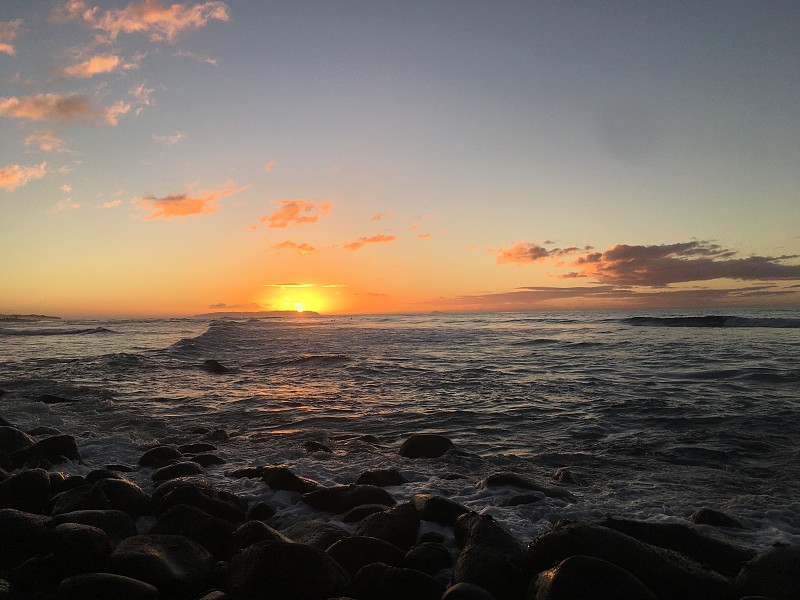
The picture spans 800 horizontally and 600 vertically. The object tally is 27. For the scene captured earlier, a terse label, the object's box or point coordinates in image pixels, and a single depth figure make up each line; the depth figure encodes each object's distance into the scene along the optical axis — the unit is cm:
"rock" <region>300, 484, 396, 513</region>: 635
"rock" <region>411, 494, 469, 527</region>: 570
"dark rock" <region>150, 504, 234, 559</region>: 514
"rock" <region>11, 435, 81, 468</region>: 789
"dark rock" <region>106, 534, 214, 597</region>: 416
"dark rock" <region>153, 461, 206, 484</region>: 740
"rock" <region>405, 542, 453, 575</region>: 463
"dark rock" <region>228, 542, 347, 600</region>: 403
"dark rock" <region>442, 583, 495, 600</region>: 359
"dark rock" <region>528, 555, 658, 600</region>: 359
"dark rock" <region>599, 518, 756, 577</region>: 474
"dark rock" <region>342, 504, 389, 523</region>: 588
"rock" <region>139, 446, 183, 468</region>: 831
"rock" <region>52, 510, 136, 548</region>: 498
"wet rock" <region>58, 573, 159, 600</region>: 377
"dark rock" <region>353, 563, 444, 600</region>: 395
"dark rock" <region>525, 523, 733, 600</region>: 406
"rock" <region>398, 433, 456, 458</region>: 897
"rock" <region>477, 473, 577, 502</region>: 677
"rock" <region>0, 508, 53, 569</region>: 457
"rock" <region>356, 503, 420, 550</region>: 516
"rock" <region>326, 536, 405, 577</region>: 458
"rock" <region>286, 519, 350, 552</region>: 506
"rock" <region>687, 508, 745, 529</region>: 577
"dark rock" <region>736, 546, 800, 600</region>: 398
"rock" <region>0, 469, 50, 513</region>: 588
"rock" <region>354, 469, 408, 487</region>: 731
